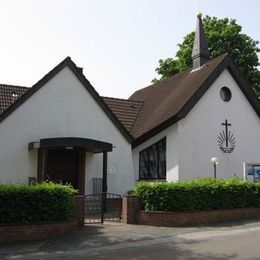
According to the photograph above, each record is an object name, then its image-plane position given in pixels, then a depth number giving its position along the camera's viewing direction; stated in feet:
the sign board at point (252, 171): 55.43
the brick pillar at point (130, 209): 40.42
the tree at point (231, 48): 92.69
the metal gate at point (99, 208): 43.17
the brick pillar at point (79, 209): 37.20
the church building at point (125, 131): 50.81
